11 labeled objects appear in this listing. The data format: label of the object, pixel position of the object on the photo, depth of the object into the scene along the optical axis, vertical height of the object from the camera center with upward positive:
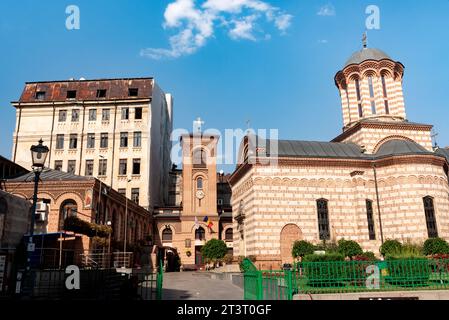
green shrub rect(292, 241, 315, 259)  26.69 -0.13
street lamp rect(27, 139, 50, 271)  10.41 +2.62
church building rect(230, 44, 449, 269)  27.83 +4.05
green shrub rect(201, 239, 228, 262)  37.78 -0.12
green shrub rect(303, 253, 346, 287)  13.64 -0.94
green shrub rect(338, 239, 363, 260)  26.77 -0.14
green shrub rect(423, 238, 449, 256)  25.47 -0.16
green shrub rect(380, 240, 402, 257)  26.14 -0.04
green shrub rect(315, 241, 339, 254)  26.81 -0.02
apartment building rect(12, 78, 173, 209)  43.28 +14.21
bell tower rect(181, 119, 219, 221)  44.41 +8.89
